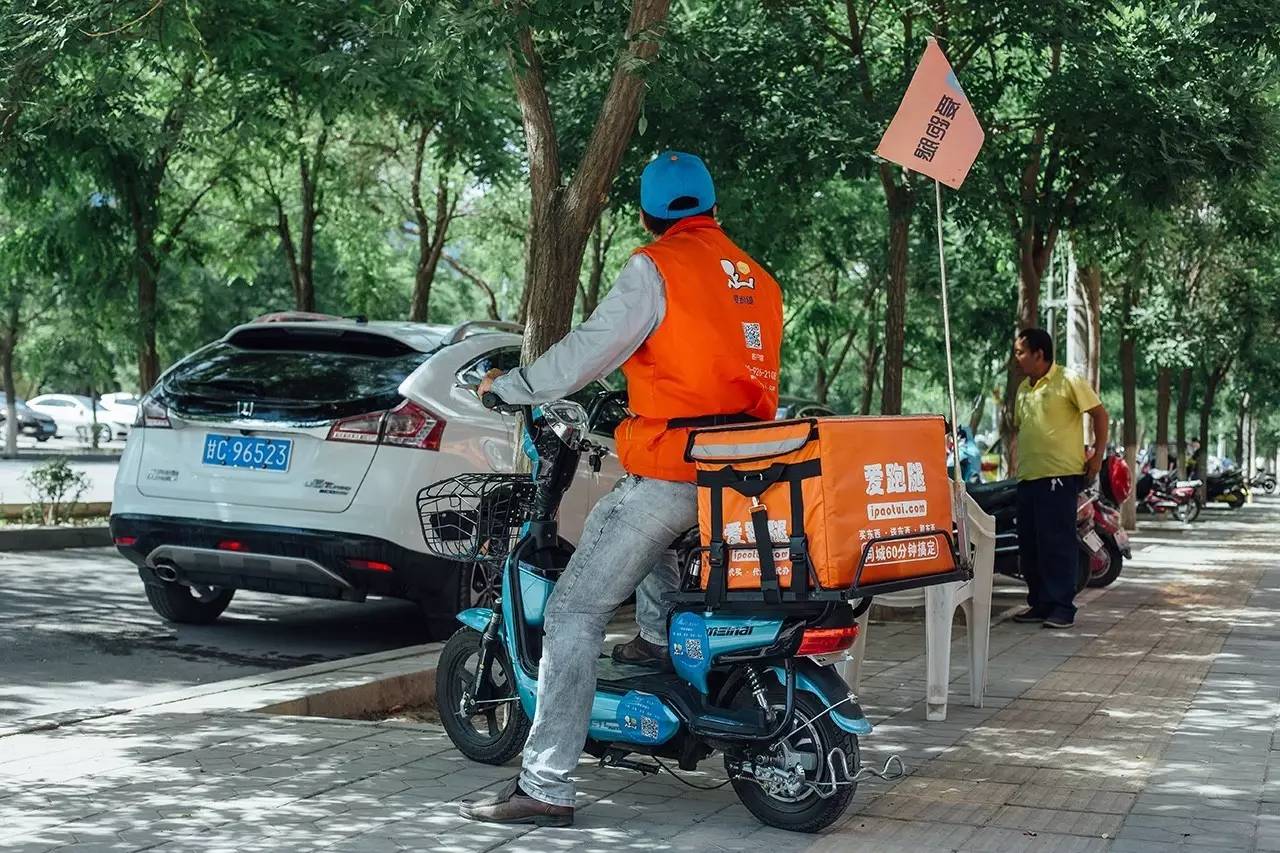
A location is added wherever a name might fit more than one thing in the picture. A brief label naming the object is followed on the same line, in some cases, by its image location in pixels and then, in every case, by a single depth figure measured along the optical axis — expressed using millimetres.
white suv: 8297
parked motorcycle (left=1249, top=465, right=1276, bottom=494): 65038
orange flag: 7383
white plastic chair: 7164
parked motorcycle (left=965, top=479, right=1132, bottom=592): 12945
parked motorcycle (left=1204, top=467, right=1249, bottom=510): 44031
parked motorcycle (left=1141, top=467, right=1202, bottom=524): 32219
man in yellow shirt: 10664
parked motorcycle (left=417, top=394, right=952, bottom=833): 4988
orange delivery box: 4891
